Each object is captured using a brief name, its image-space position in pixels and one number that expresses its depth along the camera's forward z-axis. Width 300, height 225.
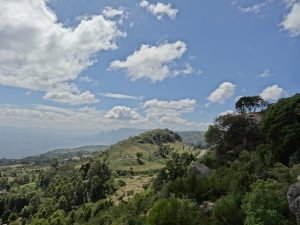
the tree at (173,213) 24.76
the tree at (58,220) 49.64
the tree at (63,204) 65.79
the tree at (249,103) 47.93
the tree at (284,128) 29.34
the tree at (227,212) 23.44
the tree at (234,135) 39.06
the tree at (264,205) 19.31
